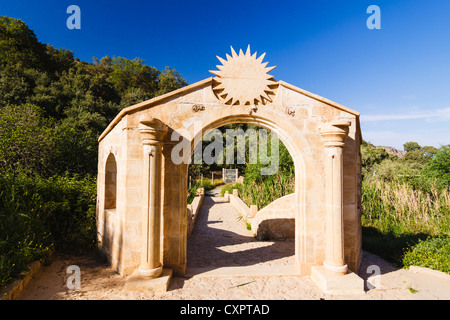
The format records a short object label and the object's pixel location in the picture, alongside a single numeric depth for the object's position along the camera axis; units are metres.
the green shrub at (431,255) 4.87
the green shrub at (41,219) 4.11
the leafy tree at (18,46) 19.84
